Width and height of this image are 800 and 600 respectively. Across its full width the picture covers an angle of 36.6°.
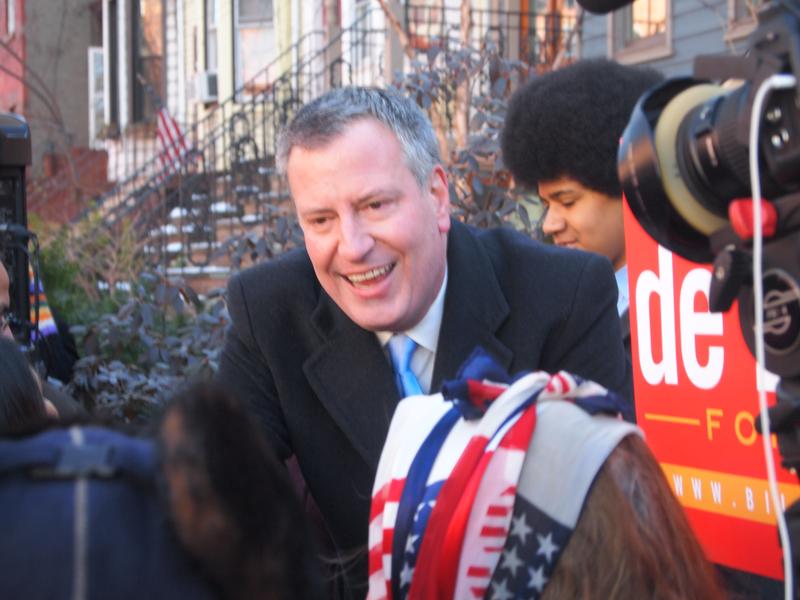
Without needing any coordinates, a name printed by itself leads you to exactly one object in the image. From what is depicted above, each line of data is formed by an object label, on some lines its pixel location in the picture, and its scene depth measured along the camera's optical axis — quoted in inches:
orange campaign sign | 104.5
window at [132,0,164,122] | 812.0
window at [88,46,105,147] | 906.1
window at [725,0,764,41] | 354.9
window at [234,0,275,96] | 677.9
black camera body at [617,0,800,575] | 64.4
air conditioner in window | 690.2
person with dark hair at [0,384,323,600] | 42.4
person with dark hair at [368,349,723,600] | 66.9
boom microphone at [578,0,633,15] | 73.9
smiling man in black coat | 103.6
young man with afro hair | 153.6
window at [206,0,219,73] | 713.0
